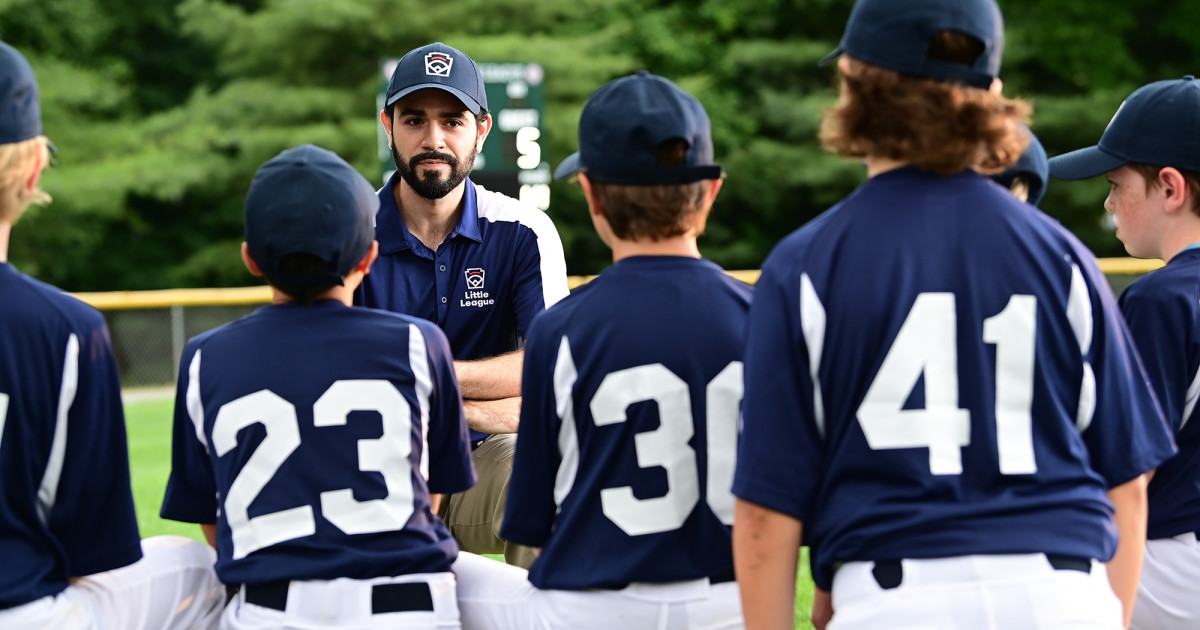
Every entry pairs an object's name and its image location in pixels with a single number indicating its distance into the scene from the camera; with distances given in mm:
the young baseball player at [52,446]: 5027
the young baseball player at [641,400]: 5047
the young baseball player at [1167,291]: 5875
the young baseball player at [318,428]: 5117
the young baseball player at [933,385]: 4309
